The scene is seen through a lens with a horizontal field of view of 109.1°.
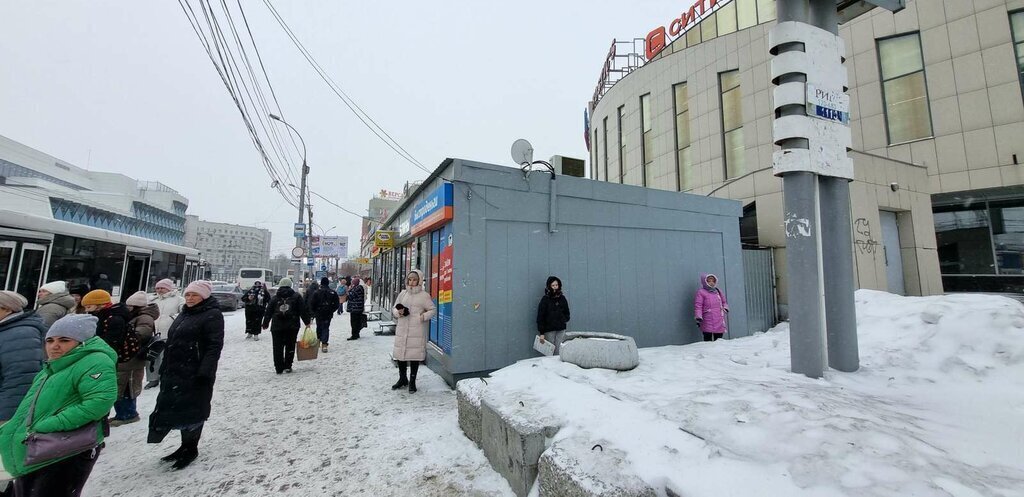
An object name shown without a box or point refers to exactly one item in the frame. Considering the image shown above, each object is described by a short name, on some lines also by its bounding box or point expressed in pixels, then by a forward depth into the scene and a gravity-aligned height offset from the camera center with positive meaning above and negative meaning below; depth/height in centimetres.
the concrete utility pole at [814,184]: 422 +119
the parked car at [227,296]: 1905 -82
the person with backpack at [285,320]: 671 -74
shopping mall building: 1020 +548
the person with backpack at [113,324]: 435 -53
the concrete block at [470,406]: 386 -136
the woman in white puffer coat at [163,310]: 605 -52
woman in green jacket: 227 -80
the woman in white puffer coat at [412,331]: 570 -78
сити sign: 1895 +1399
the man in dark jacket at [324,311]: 865 -72
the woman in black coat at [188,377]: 346 -93
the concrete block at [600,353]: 471 -93
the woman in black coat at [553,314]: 586 -53
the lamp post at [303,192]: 1750 +426
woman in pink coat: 746 -57
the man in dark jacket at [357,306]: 1020 -71
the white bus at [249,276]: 2699 +34
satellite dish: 640 +225
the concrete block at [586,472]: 211 -119
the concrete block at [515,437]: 290 -132
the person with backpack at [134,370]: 446 -110
